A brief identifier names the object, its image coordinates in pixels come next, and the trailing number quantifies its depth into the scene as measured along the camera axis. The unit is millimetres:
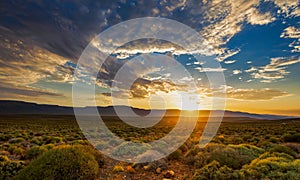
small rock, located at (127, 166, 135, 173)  9178
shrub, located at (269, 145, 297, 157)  10555
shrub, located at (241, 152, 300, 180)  6154
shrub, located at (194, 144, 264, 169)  9078
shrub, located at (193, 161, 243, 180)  6549
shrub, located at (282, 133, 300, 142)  18250
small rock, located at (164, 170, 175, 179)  8680
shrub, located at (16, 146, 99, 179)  6477
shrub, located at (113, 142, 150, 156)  12834
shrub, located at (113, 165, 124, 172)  9205
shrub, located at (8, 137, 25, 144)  17002
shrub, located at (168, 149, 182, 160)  11898
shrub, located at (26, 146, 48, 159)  10412
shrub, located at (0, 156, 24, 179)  7072
